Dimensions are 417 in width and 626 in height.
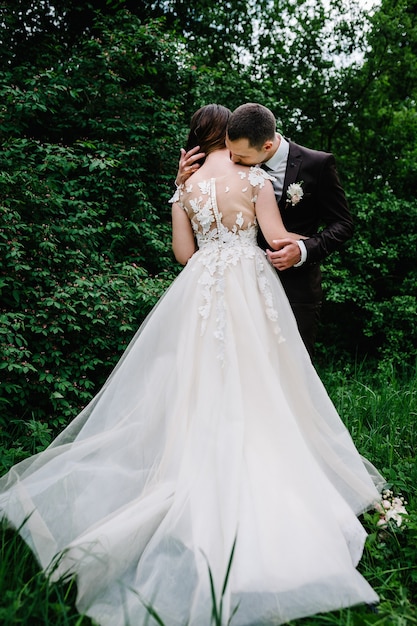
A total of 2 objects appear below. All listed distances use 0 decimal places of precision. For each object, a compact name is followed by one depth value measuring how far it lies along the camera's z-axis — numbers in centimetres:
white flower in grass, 258
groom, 271
